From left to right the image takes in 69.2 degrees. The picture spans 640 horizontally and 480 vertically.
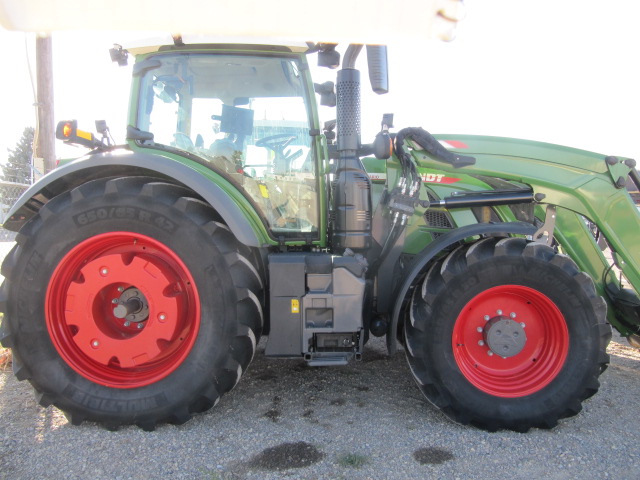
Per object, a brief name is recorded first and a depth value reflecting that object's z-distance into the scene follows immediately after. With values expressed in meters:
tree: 37.47
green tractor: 2.58
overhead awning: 1.05
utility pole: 5.63
